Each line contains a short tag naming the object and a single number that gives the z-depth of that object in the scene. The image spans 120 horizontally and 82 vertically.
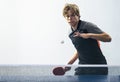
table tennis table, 5.00
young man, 5.03
